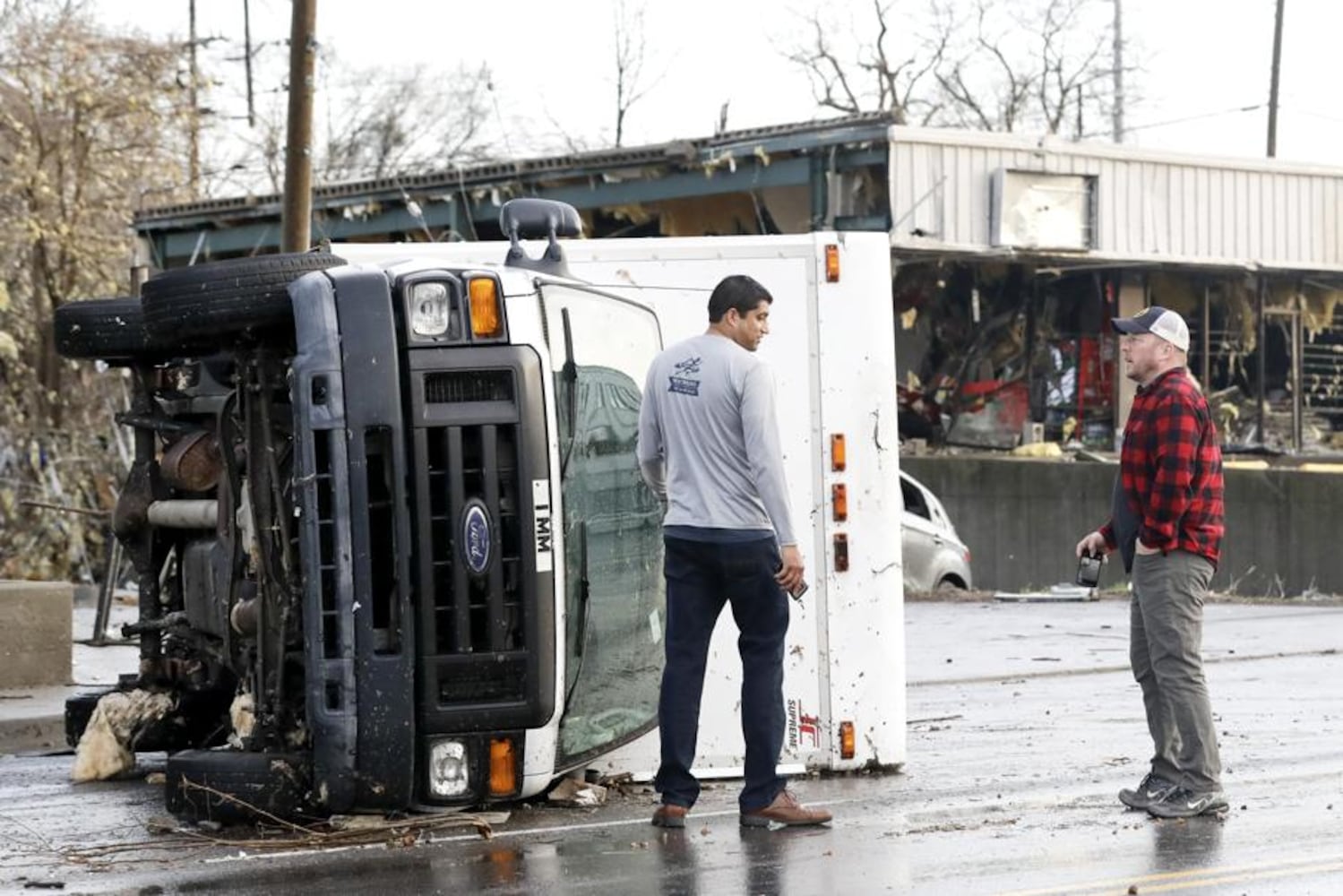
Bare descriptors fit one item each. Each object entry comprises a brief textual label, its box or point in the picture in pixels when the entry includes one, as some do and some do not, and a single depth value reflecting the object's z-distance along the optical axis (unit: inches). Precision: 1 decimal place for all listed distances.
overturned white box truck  291.9
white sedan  930.7
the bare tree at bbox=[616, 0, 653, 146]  2123.5
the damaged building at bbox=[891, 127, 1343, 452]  1154.7
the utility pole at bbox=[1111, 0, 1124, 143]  2321.6
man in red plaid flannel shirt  318.7
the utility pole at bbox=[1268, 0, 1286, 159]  1955.0
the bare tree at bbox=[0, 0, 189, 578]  970.7
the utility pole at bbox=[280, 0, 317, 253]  663.8
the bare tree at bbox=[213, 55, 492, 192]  2126.0
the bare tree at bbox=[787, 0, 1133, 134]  2201.0
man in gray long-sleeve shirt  304.7
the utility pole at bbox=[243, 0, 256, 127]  1763.0
